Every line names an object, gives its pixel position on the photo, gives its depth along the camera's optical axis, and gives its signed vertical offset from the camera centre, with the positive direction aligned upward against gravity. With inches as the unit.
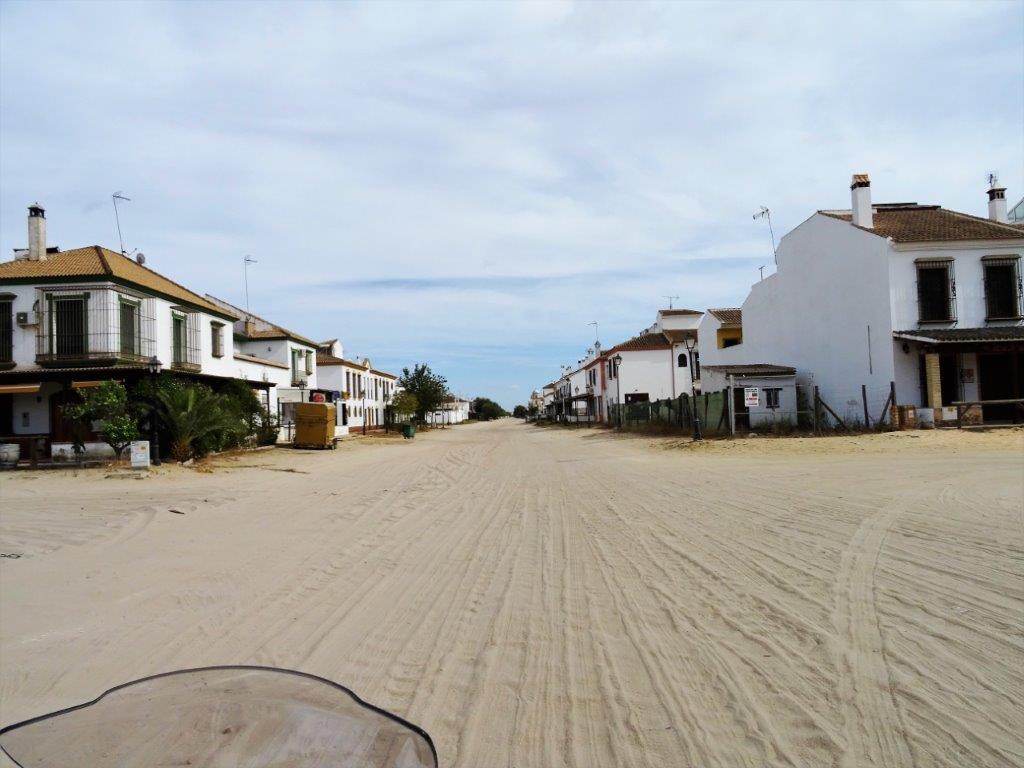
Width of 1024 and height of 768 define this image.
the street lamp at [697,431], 985.5 -31.6
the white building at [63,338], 924.0 +122.5
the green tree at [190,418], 848.9 +11.0
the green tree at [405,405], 2101.4 +41.8
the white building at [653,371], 2149.4 +116.3
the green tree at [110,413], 798.5 +20.2
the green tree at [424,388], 2319.1 +100.8
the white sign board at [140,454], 749.3 -25.5
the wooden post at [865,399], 962.7 +3.0
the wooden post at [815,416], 976.9 -16.6
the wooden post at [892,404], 923.4 -4.3
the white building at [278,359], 1446.9 +138.8
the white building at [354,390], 1895.9 +92.1
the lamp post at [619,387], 2150.6 +71.3
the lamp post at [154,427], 812.6 +2.1
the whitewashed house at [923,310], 976.3 +127.3
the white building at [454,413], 3917.6 +29.8
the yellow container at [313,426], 1222.9 -5.1
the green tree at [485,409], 6717.5 +68.3
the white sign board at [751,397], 968.9 +11.9
